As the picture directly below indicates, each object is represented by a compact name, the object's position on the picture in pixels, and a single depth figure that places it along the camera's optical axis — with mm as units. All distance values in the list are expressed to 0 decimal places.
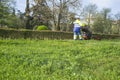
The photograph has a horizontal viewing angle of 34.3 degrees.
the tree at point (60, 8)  28876
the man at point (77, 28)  15026
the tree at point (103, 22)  51276
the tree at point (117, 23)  54570
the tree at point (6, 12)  28414
